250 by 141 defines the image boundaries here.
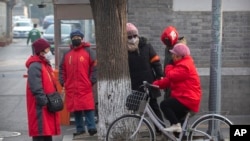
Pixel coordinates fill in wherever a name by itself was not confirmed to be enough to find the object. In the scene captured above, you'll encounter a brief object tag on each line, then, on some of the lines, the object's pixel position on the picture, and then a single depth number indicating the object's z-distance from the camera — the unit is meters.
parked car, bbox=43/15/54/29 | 89.83
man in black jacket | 17.53
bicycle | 15.35
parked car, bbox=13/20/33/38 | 101.73
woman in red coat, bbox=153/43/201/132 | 15.13
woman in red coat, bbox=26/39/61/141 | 14.54
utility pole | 16.43
